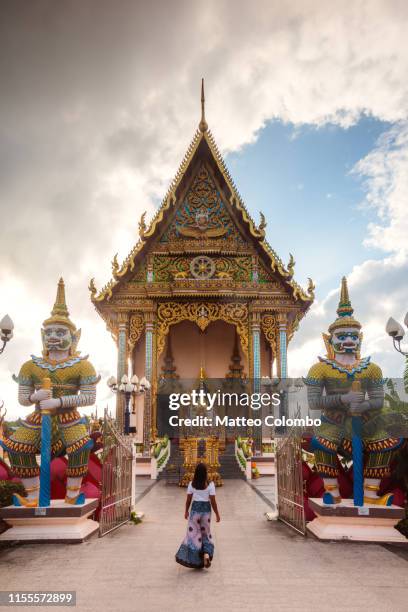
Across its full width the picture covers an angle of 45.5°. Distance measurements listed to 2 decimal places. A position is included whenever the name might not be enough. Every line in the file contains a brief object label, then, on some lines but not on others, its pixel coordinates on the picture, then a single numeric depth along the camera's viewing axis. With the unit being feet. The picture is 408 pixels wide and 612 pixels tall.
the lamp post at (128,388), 42.04
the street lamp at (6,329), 21.53
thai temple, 48.88
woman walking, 14.85
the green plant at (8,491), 19.35
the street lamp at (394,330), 22.56
